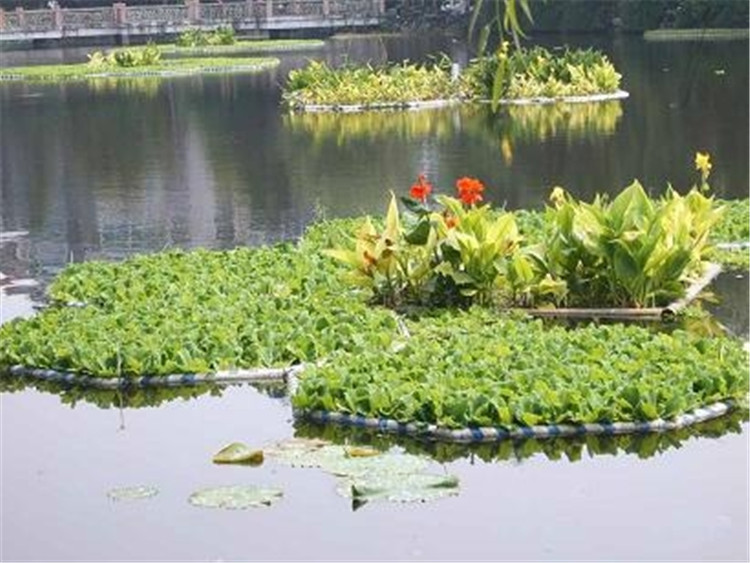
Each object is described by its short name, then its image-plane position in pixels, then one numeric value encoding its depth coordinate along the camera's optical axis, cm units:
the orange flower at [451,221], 1203
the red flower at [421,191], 1200
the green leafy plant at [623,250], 1162
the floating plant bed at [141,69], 4522
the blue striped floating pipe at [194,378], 1057
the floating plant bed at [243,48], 5659
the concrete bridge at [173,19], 6606
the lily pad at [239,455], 905
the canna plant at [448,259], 1182
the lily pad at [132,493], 854
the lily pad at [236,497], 830
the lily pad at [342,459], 866
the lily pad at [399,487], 834
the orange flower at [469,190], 1192
